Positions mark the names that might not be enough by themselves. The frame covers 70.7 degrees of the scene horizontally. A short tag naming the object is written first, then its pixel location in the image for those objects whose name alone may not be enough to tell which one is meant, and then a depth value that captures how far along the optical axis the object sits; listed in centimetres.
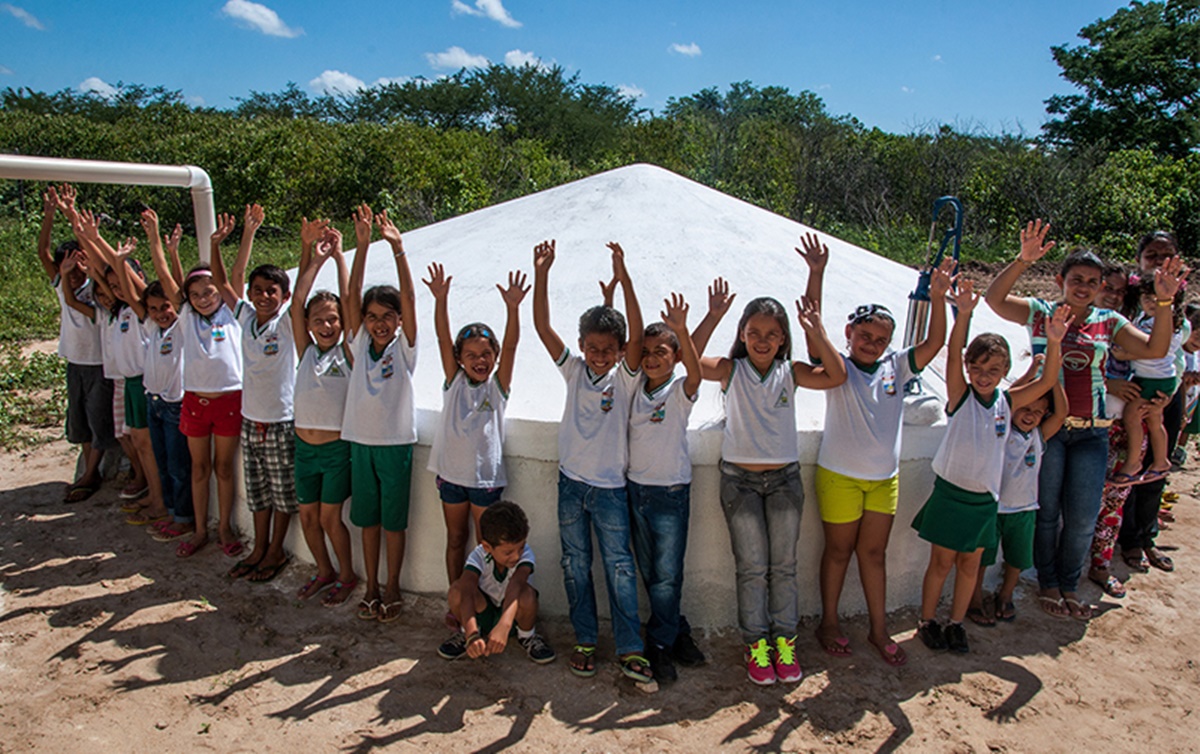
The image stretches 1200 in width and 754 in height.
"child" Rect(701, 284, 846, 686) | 325
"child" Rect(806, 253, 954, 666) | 330
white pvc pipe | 390
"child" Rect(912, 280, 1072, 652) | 328
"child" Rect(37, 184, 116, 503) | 477
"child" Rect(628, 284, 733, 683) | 320
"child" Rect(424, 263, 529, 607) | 336
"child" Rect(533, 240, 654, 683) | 323
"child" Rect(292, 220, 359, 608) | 361
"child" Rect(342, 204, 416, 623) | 349
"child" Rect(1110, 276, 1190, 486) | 402
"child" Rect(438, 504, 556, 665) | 319
